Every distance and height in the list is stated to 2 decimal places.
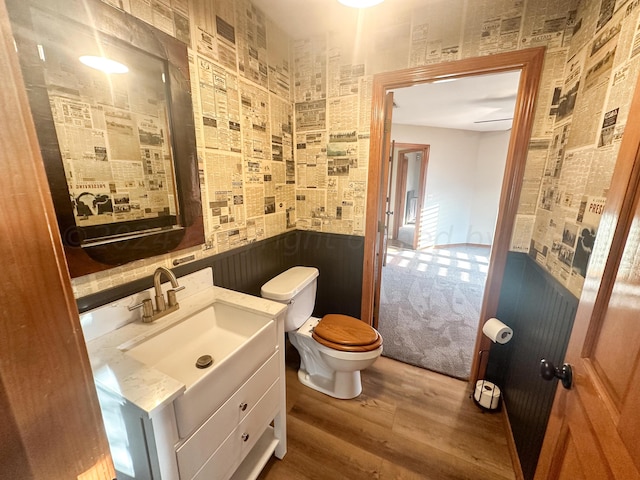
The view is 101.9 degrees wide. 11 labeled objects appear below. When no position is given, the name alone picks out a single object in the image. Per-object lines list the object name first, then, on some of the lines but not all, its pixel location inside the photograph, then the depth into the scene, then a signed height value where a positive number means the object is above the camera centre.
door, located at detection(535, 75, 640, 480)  0.48 -0.36
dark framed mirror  0.76 +0.17
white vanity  0.70 -0.65
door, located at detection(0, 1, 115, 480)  0.27 -0.16
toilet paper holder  1.46 -1.26
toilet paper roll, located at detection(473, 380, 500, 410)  1.57 -1.28
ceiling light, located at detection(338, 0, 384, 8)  1.15 +0.77
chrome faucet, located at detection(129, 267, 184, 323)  1.02 -0.49
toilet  1.50 -0.94
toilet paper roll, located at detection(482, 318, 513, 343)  1.44 -0.83
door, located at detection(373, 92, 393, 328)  1.73 -0.11
